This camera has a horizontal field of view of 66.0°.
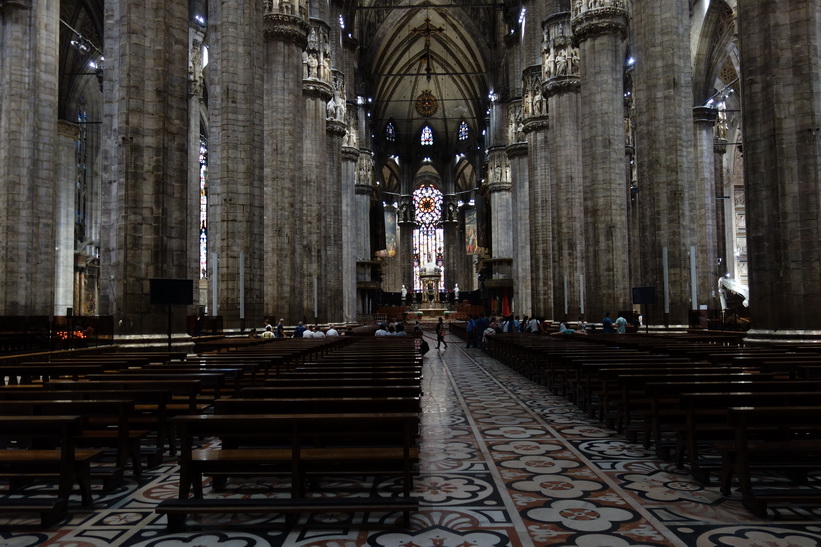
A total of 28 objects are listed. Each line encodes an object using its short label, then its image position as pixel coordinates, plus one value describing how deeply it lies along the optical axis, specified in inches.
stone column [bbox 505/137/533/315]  1530.5
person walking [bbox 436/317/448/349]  1064.2
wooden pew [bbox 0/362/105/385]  288.0
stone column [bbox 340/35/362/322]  1649.5
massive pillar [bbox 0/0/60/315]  788.0
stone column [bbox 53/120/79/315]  1249.4
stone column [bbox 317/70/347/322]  1247.5
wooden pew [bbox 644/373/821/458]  222.1
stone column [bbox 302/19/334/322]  1069.8
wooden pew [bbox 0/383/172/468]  208.1
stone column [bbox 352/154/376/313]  1936.1
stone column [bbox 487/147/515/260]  1952.5
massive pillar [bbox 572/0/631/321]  858.1
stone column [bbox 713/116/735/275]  1465.3
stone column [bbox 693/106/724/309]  1067.3
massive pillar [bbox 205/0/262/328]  692.1
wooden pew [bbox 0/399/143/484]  185.0
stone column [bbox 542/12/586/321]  1049.5
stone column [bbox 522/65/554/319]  1259.8
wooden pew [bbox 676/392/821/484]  197.9
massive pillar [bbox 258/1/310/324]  868.6
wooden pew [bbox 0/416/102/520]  161.2
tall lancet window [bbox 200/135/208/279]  1622.8
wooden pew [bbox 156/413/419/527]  158.9
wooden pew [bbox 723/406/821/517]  167.2
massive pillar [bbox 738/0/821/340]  440.8
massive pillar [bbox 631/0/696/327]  713.6
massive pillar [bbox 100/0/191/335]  453.7
